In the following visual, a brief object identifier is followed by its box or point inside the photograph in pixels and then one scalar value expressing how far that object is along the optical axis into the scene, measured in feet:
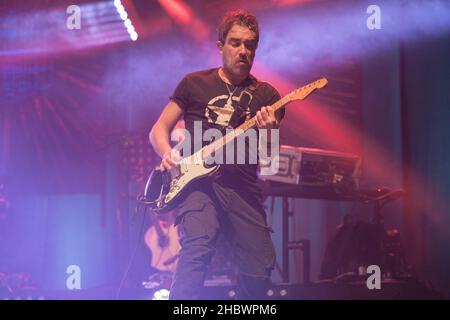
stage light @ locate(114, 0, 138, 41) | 23.93
